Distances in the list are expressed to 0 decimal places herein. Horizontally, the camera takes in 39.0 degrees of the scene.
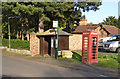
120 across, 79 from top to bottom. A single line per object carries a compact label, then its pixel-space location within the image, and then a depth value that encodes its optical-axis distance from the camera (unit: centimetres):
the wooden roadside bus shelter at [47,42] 1878
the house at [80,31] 2888
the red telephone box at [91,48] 1338
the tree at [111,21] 7230
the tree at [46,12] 2216
